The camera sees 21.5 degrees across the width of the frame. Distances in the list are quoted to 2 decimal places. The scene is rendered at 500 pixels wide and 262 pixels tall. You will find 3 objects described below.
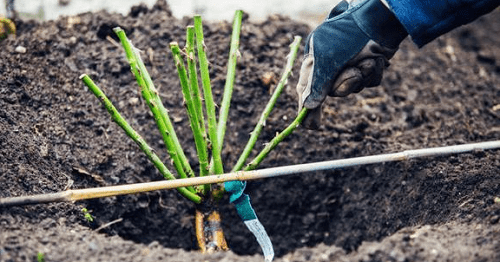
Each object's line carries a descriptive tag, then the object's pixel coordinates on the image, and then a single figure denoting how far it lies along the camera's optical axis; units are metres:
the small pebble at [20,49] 1.71
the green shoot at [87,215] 1.58
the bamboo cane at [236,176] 1.50
